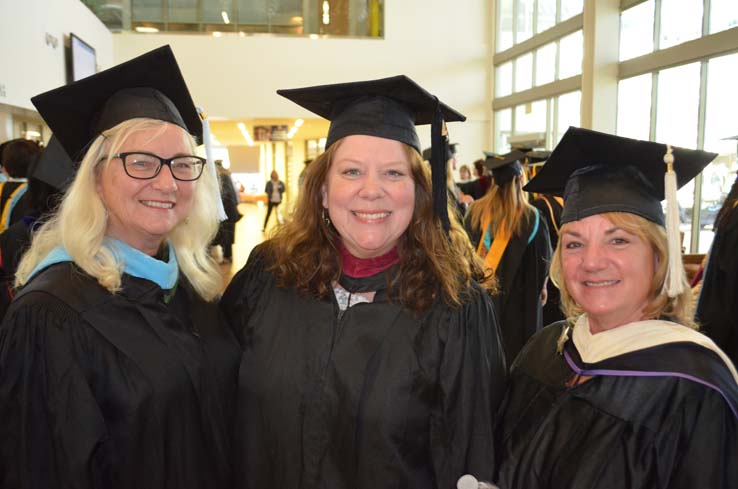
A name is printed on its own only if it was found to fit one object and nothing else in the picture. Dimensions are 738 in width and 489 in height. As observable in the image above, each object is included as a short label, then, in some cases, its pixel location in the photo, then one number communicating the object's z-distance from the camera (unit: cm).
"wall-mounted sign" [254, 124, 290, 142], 1865
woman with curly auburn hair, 177
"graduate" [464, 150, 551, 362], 465
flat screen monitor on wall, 1023
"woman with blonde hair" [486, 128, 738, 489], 145
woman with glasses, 149
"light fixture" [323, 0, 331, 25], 1570
